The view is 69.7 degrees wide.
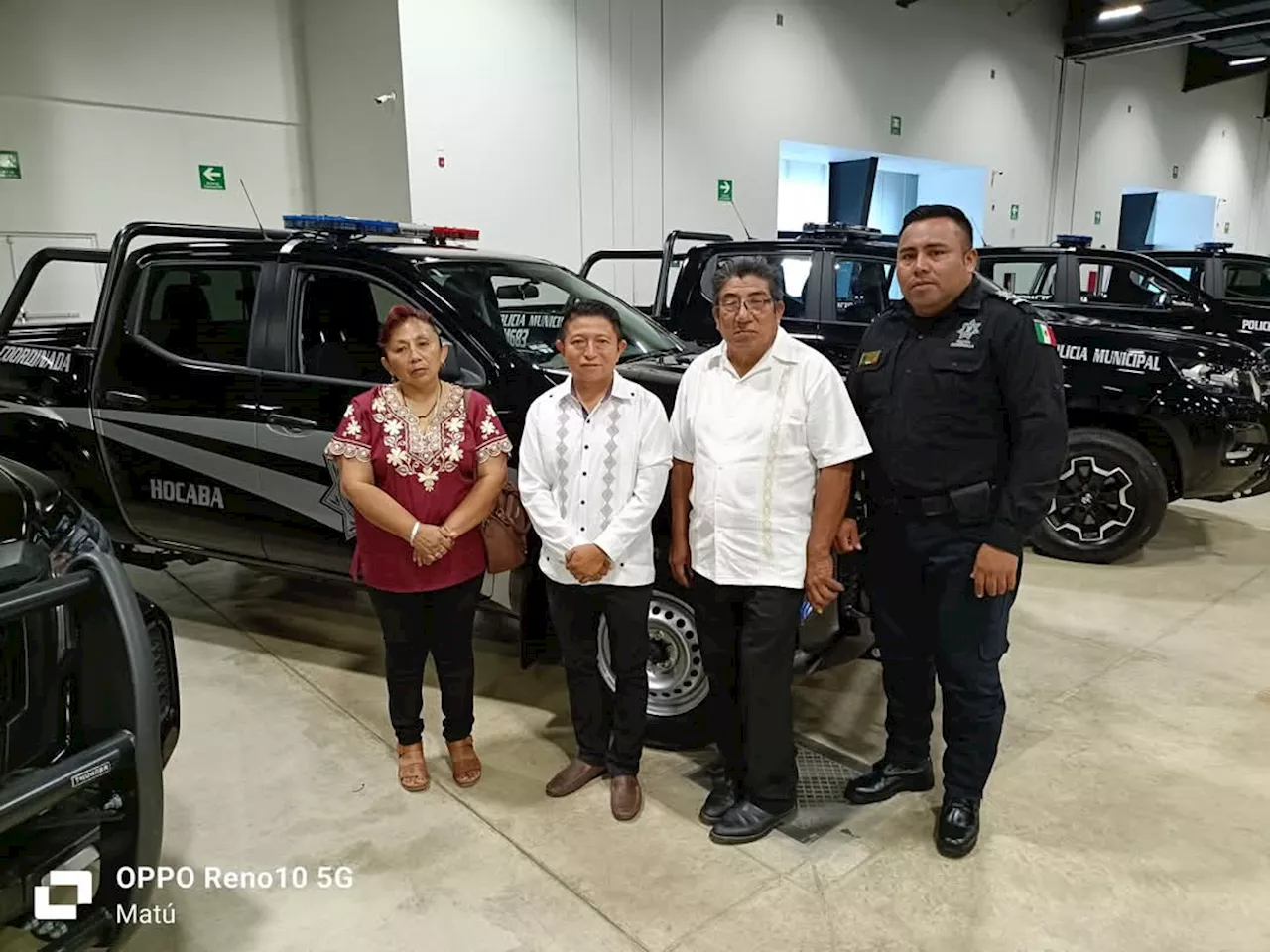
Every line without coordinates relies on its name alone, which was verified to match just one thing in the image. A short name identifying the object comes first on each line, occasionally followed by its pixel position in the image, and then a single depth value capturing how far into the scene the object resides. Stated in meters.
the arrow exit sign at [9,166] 6.85
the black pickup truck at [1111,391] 4.84
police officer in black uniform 2.22
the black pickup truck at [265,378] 3.22
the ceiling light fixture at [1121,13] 13.61
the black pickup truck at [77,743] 1.55
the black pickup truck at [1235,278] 7.91
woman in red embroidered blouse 2.50
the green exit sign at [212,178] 7.76
